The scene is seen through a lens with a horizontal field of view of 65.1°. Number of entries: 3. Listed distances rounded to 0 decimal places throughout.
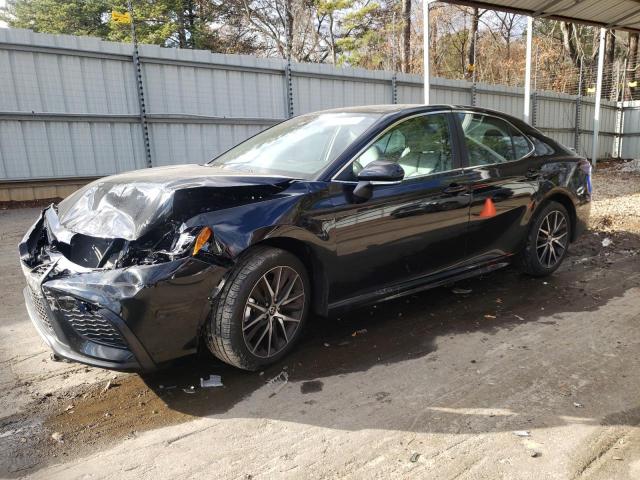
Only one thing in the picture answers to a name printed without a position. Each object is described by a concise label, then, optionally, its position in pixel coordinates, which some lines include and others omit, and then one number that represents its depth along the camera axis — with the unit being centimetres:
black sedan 263
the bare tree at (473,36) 2572
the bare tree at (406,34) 2314
